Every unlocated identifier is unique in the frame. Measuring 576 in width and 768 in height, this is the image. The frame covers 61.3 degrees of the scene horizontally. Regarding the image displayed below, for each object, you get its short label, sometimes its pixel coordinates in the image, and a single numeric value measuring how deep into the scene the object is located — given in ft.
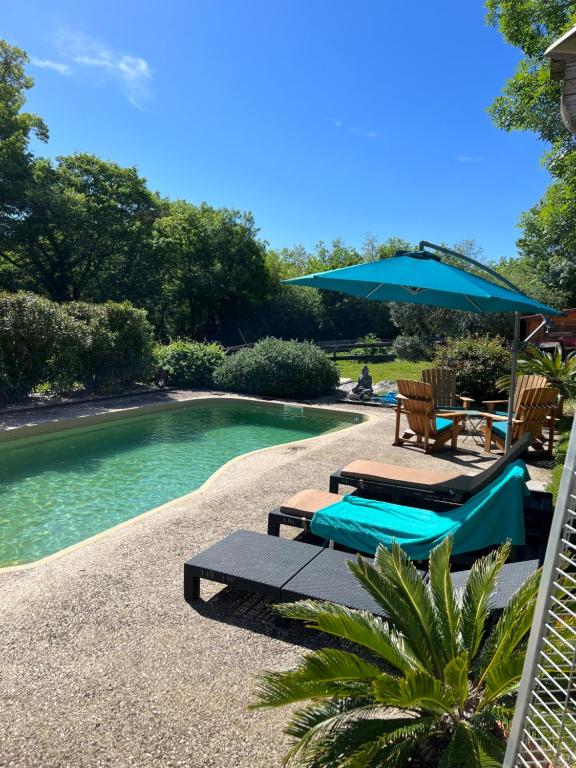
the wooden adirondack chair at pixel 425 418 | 28.19
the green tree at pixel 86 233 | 76.43
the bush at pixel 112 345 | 47.75
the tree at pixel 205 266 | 92.22
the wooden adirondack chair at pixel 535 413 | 26.27
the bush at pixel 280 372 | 50.31
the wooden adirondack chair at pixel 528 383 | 27.76
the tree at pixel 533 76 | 33.68
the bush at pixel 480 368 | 43.68
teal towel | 13.24
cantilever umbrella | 16.98
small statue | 47.70
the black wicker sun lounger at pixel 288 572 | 10.67
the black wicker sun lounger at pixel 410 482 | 16.49
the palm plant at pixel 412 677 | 6.64
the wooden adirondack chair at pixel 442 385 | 35.19
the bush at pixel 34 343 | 40.40
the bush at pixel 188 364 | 54.75
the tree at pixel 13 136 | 70.54
